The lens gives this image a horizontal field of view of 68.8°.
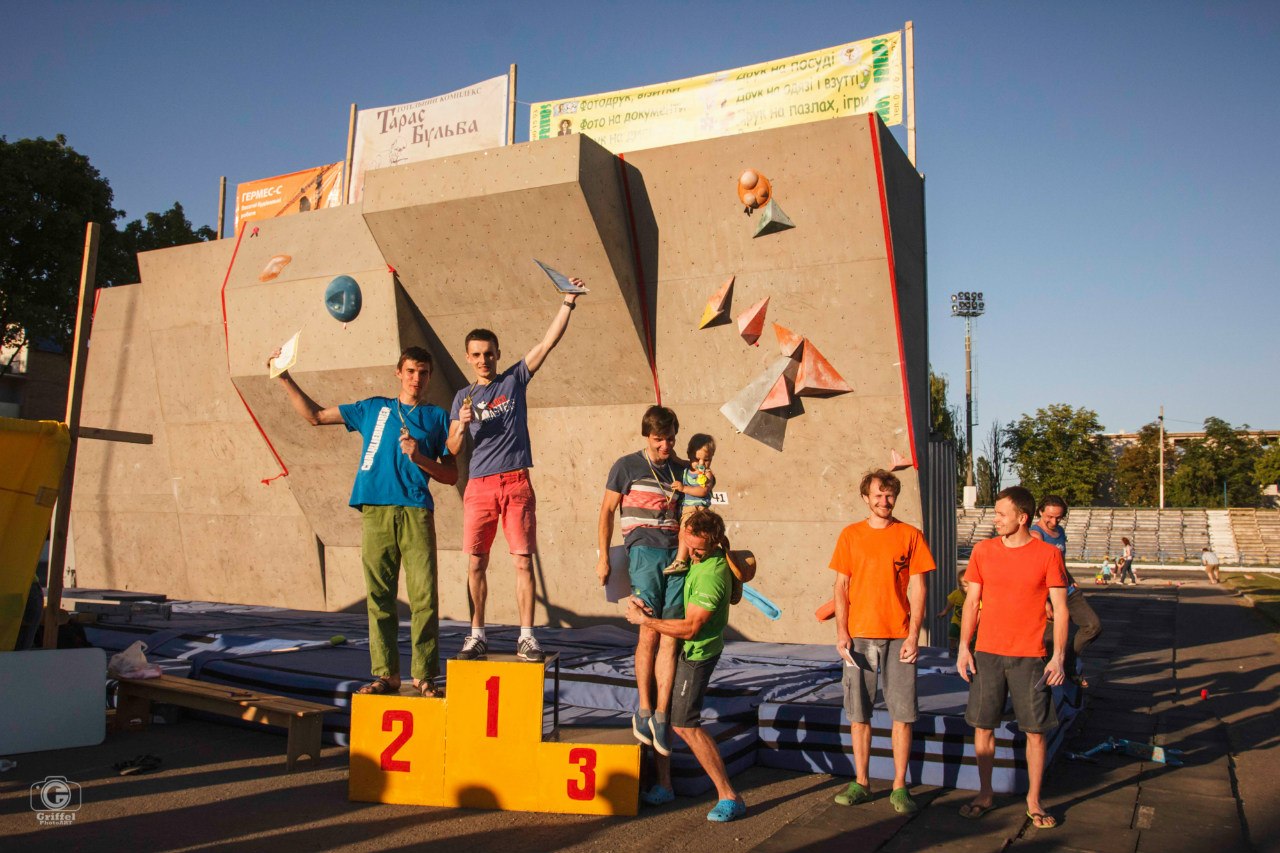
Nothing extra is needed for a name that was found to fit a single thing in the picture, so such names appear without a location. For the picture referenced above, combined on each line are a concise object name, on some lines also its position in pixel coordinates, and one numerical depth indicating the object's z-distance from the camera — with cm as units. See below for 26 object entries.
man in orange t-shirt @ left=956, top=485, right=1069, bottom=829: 447
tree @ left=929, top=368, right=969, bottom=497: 5341
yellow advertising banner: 842
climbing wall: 809
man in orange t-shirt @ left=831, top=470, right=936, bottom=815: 458
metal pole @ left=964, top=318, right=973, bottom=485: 5348
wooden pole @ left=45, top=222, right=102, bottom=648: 557
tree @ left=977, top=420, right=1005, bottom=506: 5741
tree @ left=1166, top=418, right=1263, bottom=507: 6009
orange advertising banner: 1176
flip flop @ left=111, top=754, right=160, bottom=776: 496
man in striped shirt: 451
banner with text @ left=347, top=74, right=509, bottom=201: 974
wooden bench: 511
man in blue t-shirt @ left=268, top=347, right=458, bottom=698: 502
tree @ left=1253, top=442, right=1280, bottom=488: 5759
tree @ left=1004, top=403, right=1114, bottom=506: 5125
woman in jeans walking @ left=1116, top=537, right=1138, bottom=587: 2600
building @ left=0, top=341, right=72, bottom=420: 3634
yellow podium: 443
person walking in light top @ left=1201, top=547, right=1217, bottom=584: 2739
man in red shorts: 566
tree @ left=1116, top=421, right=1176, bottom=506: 6300
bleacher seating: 3931
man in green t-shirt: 436
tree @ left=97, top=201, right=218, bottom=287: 2764
